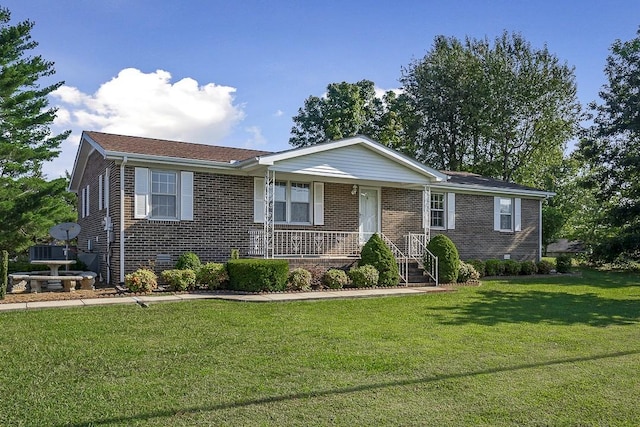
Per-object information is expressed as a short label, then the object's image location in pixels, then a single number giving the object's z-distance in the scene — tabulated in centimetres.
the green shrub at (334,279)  1273
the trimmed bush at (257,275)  1160
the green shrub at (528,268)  1783
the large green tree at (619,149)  2073
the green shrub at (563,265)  1917
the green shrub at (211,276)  1175
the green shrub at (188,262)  1244
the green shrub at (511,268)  1752
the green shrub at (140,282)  1100
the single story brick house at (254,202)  1308
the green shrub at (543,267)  1845
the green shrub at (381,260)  1345
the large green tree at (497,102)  3116
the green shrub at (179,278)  1131
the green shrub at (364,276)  1298
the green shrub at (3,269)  1039
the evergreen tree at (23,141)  1748
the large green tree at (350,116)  3603
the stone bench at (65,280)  1151
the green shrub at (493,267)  1712
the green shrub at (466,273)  1466
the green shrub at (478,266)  1655
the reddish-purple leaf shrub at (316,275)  1318
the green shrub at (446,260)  1433
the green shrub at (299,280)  1220
